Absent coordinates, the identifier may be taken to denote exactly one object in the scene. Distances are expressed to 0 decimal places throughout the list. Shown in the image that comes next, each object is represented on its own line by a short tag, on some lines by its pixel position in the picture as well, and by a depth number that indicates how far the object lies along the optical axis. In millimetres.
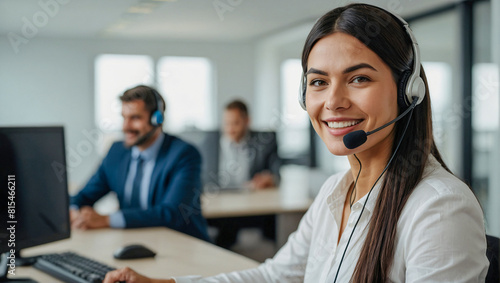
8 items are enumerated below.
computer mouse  1724
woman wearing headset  919
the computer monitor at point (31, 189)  1318
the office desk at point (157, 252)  1580
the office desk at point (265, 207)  2994
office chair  1097
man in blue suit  2178
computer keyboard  1413
